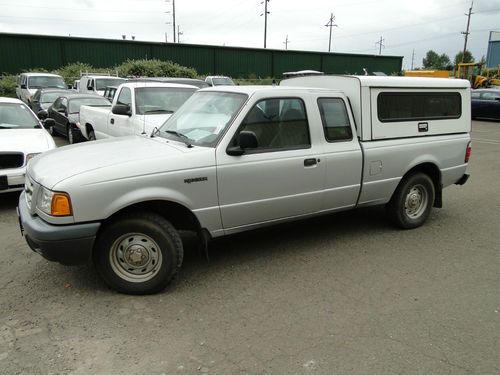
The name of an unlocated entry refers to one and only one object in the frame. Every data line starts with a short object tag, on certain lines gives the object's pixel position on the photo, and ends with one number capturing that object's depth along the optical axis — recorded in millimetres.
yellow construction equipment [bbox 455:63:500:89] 34031
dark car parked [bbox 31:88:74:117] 16031
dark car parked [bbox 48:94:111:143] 12289
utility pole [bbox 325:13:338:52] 73812
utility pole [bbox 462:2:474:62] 69150
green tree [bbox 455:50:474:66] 93700
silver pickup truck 3664
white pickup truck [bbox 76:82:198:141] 8102
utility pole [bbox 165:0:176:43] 54128
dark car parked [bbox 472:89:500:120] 20984
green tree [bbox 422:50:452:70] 115938
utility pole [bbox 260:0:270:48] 53750
